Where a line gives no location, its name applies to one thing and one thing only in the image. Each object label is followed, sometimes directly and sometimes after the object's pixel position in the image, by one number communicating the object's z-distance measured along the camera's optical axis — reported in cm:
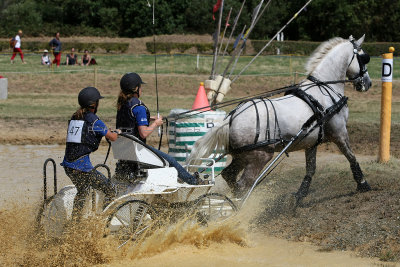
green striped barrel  1783
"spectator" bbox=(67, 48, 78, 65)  6487
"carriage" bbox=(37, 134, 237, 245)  1227
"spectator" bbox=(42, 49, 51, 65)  6372
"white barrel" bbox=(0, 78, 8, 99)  4178
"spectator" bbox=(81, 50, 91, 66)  6382
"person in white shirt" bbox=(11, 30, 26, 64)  6419
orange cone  1902
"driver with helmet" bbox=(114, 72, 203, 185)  1304
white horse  1473
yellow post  1969
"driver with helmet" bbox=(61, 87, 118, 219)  1226
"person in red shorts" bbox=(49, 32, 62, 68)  6351
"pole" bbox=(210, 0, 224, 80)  1862
